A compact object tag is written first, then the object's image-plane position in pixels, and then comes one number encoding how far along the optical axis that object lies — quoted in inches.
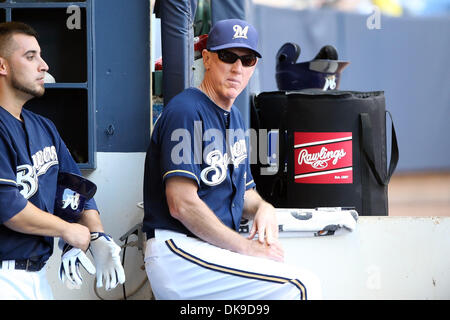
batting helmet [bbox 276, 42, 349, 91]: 280.8
